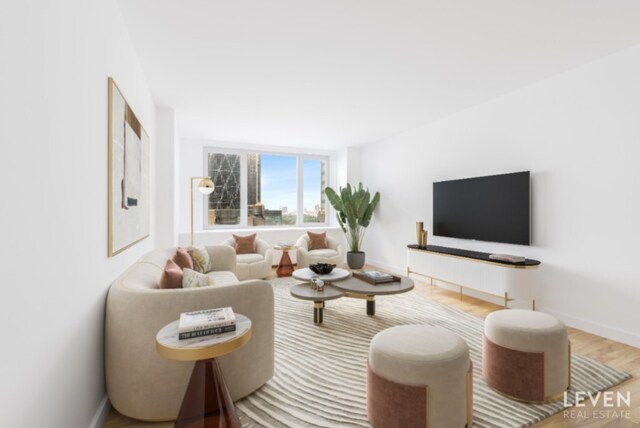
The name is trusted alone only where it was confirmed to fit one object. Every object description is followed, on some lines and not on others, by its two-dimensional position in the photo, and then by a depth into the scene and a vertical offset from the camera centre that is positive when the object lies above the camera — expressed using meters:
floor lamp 4.97 +0.40
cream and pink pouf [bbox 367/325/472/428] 1.59 -0.87
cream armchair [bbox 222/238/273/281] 4.94 -0.82
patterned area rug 1.85 -1.17
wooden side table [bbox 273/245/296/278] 5.67 -0.97
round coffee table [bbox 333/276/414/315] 3.06 -0.75
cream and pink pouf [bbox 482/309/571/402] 1.94 -0.89
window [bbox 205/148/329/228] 6.75 +0.52
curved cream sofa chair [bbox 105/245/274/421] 1.75 -0.77
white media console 3.43 -0.71
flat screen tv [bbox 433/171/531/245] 3.67 +0.07
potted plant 6.25 +0.05
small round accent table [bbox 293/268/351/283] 3.44 -0.71
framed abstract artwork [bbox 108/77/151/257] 2.08 +0.27
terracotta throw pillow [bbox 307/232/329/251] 5.92 -0.54
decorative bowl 3.65 -0.65
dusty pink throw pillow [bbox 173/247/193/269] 3.31 -0.50
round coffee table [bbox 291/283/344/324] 3.03 -0.80
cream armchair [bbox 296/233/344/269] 5.56 -0.75
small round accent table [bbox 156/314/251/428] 1.41 -0.86
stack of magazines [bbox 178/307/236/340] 1.43 -0.51
